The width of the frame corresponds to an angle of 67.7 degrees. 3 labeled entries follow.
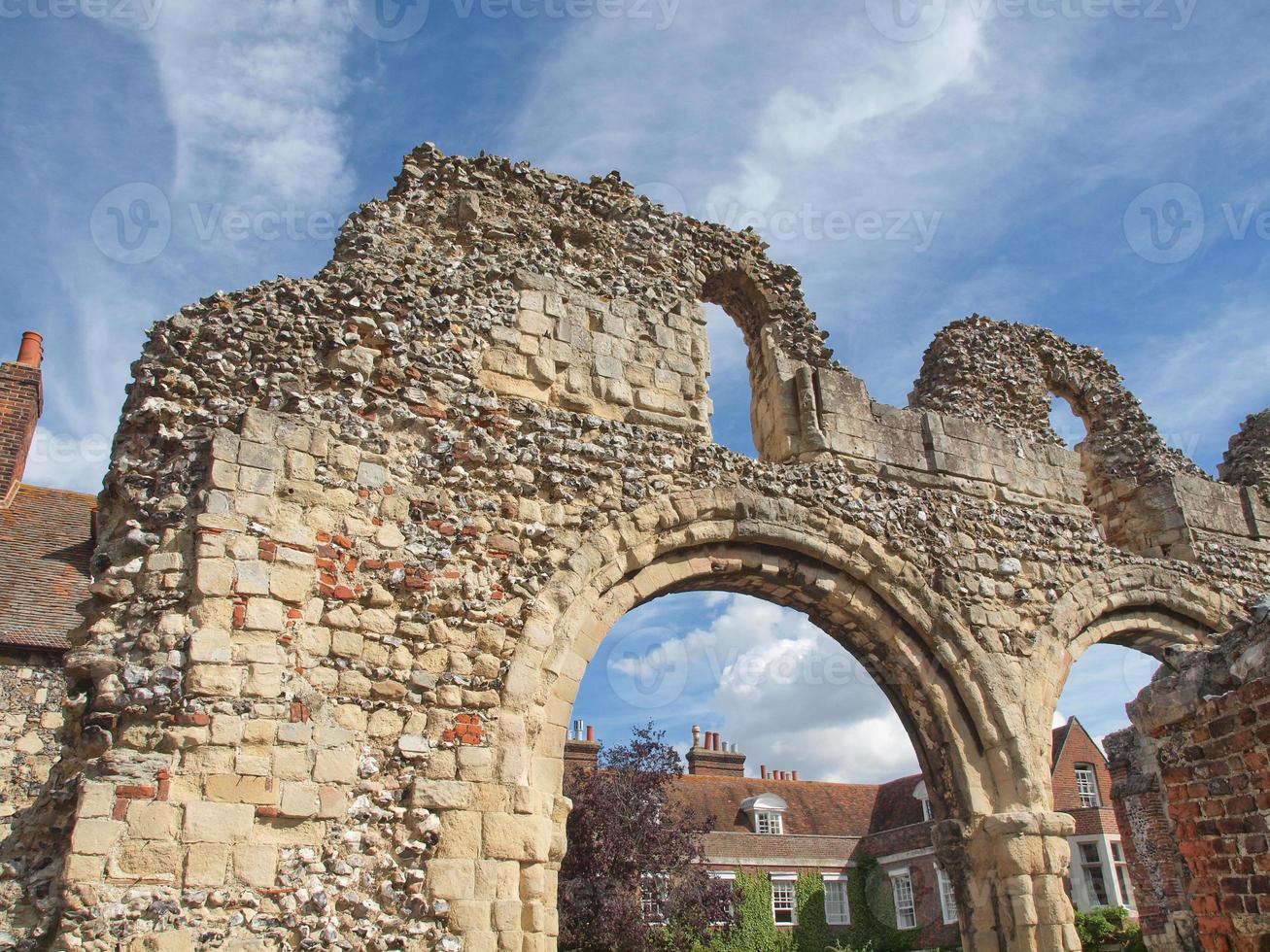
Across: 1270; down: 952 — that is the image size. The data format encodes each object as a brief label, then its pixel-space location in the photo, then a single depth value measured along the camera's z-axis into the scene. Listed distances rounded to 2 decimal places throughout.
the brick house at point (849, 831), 24.88
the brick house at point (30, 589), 10.04
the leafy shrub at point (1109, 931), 18.38
